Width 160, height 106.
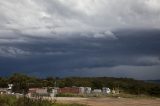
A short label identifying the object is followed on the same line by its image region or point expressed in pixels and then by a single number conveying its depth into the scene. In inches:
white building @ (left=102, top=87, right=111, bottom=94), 2744.5
